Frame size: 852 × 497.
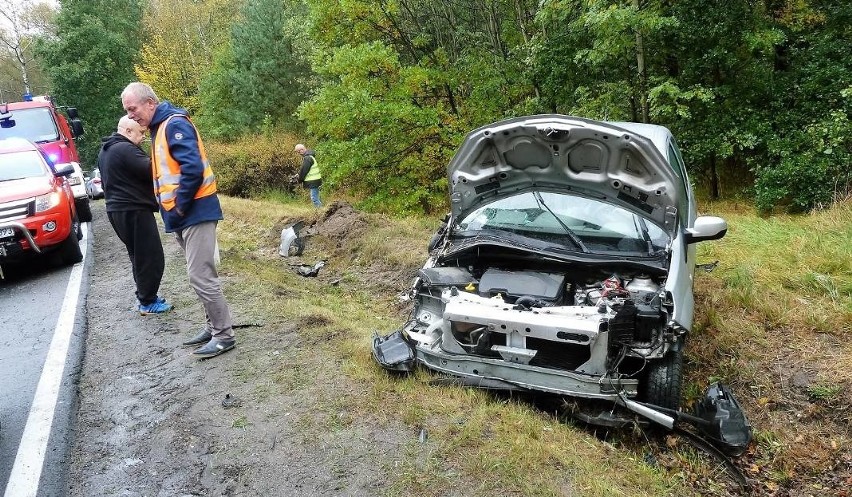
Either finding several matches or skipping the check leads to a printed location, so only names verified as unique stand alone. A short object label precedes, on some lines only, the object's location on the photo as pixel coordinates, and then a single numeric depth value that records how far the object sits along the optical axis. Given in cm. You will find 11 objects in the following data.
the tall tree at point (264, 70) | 2212
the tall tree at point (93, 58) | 3092
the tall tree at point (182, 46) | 2981
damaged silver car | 360
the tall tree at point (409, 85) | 1284
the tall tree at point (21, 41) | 3600
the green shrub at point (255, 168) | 1889
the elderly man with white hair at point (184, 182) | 407
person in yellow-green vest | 1315
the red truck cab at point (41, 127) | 1160
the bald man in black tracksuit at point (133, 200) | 511
